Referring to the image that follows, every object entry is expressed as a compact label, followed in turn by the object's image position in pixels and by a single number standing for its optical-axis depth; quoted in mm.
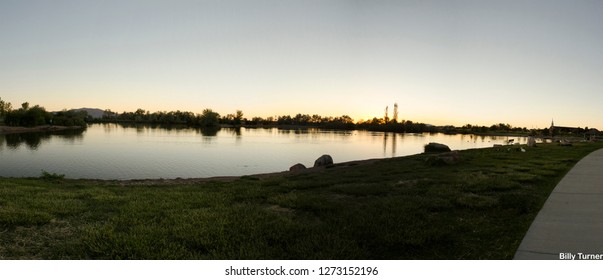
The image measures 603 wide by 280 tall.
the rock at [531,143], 36312
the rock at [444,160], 19578
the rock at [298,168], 26716
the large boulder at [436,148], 35875
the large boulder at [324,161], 29486
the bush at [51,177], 18188
